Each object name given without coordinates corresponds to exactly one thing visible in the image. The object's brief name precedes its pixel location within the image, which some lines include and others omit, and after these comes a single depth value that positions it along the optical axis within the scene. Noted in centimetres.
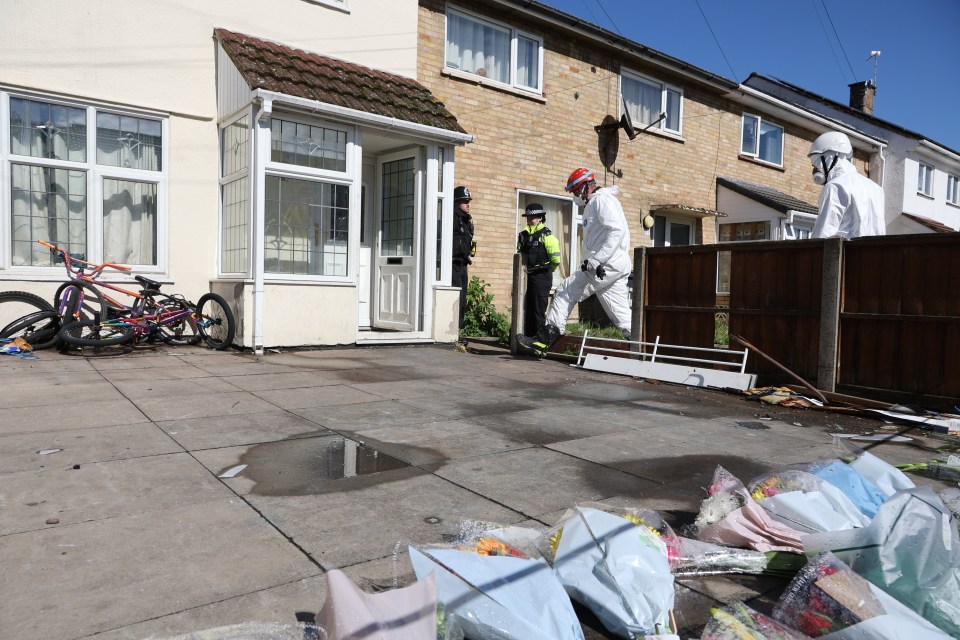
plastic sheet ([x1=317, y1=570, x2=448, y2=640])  181
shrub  1140
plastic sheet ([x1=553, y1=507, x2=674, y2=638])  213
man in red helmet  808
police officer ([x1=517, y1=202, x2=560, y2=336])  988
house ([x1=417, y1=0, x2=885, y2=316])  1151
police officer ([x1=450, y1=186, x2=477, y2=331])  1012
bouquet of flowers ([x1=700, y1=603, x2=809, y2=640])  201
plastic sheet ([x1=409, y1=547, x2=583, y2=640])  195
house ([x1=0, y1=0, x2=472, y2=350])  773
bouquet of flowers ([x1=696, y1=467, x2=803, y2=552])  268
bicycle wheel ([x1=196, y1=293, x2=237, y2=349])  805
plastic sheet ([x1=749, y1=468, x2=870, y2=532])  271
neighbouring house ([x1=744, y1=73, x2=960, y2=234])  2114
